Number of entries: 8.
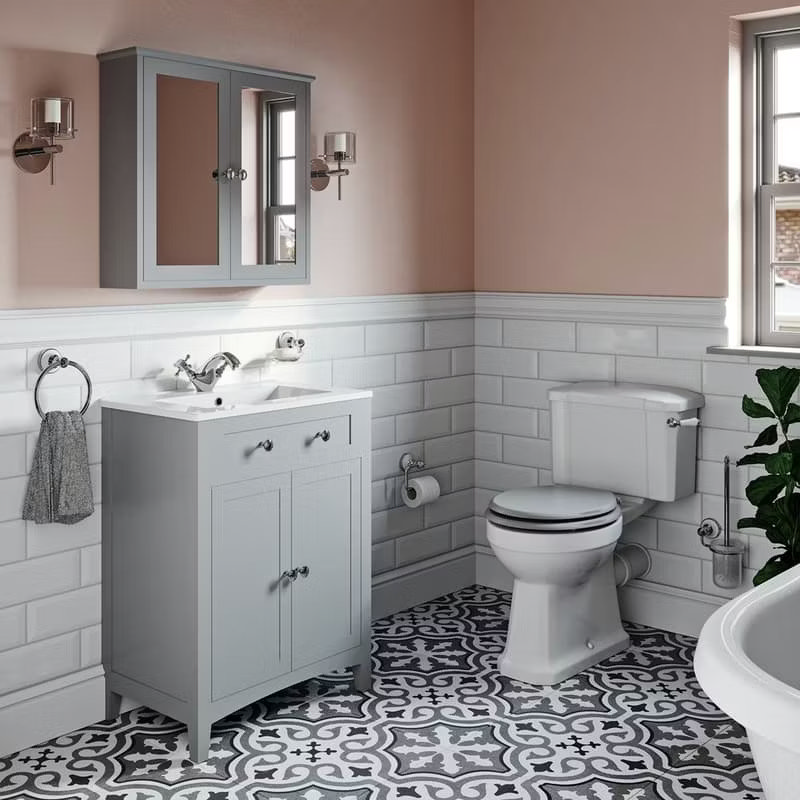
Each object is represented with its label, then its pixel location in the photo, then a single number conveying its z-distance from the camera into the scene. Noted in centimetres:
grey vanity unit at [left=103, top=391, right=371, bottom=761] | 306
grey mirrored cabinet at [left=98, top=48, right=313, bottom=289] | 320
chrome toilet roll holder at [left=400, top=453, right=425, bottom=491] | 433
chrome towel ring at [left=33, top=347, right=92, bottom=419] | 312
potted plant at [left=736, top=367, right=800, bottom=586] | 349
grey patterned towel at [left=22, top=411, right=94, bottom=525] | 309
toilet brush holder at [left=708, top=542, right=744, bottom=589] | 394
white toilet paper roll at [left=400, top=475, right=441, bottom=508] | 429
